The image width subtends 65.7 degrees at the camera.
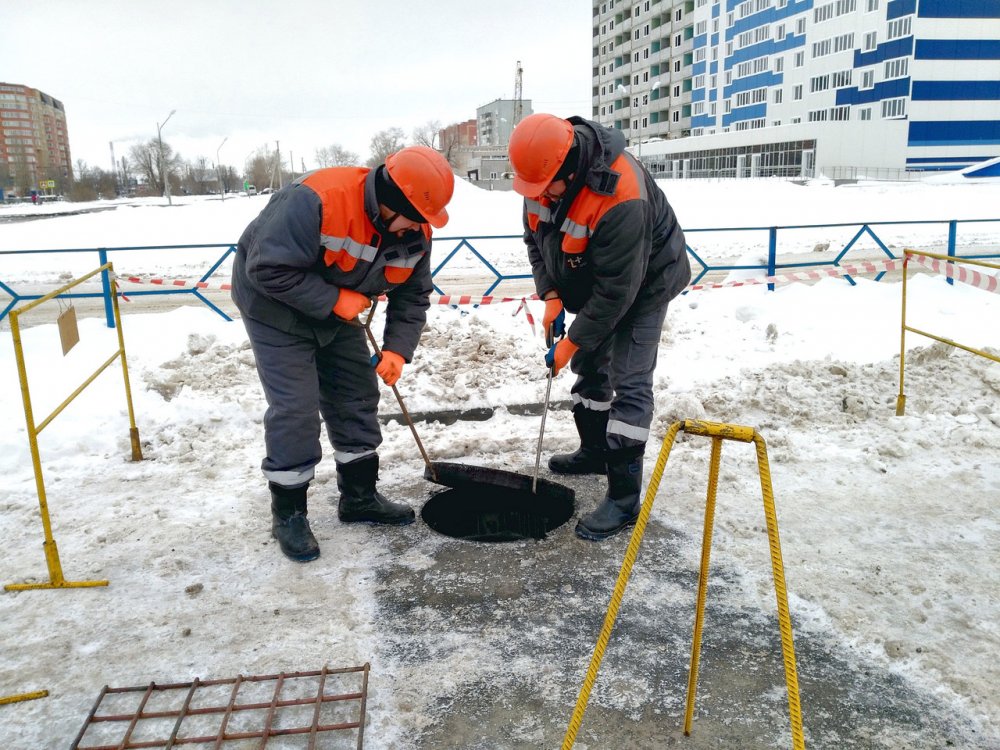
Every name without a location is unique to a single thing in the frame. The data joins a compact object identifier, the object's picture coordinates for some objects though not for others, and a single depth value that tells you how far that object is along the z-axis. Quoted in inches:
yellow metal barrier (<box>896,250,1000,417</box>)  194.1
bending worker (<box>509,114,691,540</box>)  136.9
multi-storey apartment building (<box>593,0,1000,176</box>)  1667.1
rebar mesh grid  99.8
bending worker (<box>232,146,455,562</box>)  134.1
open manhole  161.3
